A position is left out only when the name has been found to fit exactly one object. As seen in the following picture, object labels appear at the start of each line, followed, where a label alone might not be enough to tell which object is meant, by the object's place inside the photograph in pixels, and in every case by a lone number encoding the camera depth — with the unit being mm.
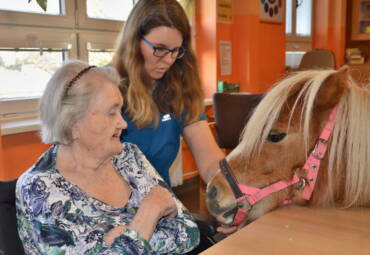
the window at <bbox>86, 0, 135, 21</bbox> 2994
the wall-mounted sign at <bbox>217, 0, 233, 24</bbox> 3931
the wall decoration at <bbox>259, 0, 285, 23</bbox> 4375
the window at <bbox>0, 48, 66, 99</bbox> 2490
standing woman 1495
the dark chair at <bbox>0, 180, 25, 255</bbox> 1018
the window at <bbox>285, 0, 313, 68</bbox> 5645
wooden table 821
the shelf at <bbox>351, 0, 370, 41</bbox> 6395
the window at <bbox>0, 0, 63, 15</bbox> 2439
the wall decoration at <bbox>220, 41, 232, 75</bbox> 4059
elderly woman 1002
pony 1051
